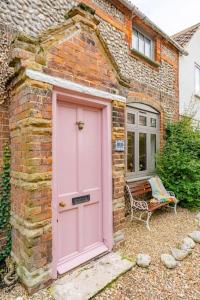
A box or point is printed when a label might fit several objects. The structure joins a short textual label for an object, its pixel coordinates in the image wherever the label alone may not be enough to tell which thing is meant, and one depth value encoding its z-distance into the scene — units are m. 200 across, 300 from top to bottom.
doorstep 2.46
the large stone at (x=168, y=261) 3.11
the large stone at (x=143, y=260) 3.12
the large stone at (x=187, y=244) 3.63
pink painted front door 2.92
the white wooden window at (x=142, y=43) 6.01
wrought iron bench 4.65
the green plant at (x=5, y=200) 2.95
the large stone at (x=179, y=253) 3.35
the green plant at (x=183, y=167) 5.86
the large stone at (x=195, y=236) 4.02
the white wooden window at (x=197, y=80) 9.15
